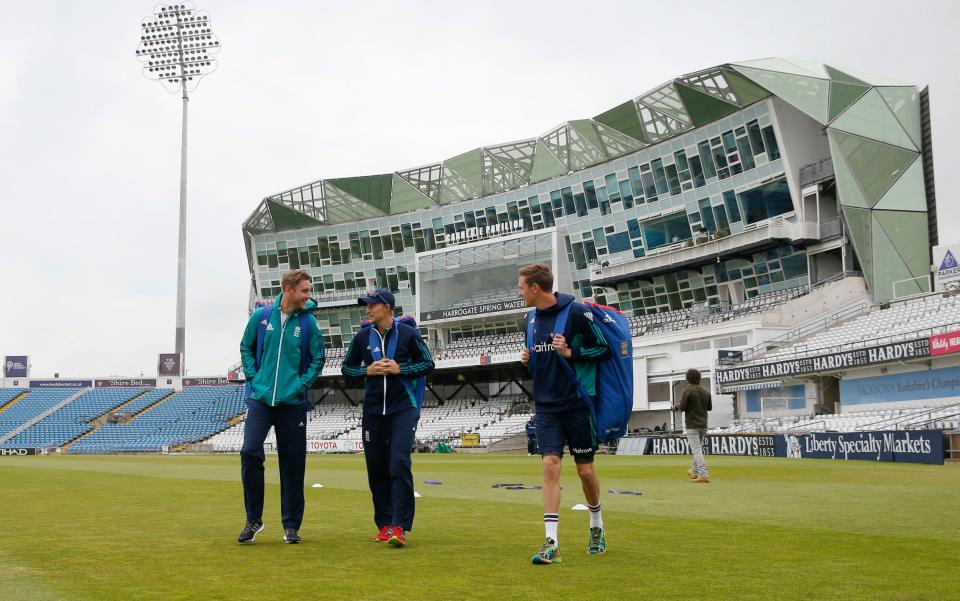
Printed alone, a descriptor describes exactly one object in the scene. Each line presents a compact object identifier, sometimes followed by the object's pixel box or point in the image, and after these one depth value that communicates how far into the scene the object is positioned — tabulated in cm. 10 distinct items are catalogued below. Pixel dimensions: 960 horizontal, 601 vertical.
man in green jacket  855
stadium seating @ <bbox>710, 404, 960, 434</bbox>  2946
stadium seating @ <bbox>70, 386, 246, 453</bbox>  6962
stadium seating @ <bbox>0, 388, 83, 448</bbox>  7756
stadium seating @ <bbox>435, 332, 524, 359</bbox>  6548
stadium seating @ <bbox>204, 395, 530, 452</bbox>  6016
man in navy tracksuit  857
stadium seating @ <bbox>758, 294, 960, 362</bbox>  3806
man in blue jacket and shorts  761
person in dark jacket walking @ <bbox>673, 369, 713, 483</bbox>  1742
